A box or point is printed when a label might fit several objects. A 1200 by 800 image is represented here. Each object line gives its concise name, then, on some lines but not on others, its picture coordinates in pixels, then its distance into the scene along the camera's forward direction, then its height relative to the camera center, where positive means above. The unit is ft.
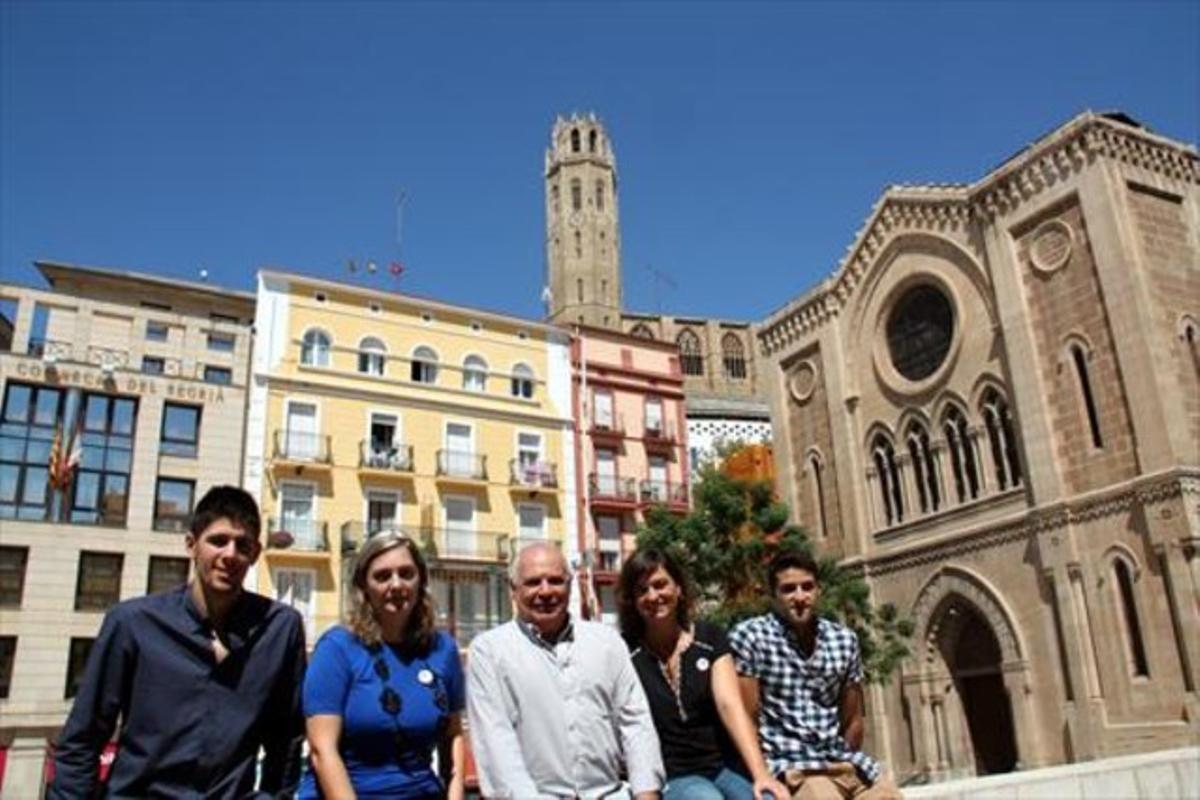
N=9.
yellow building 88.02 +25.50
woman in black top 15.07 +0.24
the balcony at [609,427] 107.24 +29.46
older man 13.15 +0.01
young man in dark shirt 11.76 +0.42
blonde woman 12.85 +0.25
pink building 102.99 +27.92
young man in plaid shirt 16.25 +0.08
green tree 69.41 +10.78
